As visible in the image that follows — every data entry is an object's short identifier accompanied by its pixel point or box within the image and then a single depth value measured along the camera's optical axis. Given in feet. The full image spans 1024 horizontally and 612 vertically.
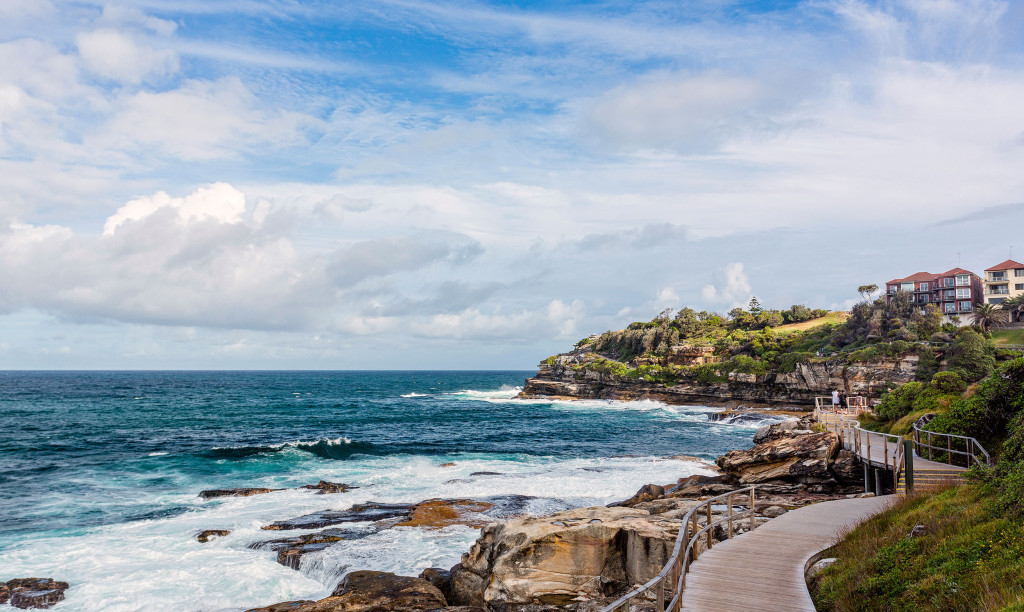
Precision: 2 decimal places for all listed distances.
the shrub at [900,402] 89.66
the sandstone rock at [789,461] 72.90
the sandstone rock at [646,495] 72.89
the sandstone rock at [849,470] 71.92
